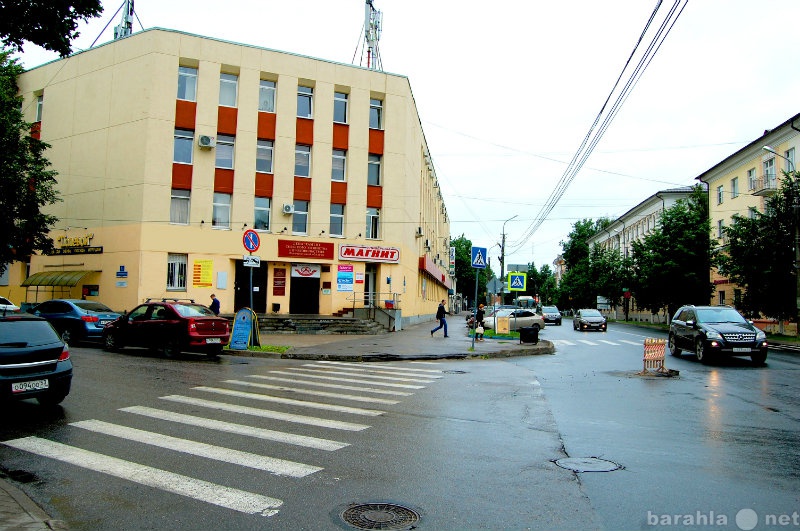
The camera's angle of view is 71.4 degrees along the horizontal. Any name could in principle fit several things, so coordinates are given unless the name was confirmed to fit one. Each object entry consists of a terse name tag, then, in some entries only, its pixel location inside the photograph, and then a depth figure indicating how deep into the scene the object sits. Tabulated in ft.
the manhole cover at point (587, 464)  18.73
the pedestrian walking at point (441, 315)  83.56
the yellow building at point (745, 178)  117.60
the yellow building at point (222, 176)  91.91
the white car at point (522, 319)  112.06
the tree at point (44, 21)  32.42
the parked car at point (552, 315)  158.01
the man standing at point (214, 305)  81.97
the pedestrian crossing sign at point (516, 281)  93.25
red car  53.21
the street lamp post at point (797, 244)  88.84
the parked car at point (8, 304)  70.83
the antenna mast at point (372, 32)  114.11
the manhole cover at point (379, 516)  13.92
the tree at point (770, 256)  94.64
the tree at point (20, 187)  83.15
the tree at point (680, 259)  134.21
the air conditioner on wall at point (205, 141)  92.17
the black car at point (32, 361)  24.81
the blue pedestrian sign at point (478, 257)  66.54
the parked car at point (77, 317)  63.36
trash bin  72.90
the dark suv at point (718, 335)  52.34
